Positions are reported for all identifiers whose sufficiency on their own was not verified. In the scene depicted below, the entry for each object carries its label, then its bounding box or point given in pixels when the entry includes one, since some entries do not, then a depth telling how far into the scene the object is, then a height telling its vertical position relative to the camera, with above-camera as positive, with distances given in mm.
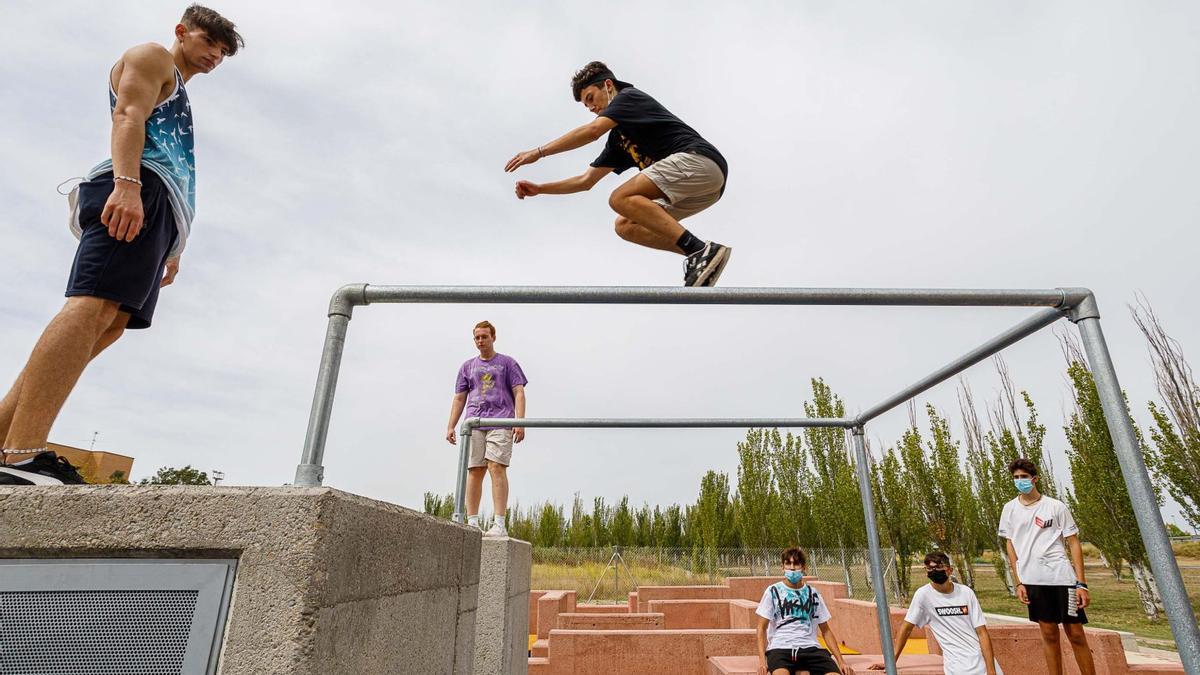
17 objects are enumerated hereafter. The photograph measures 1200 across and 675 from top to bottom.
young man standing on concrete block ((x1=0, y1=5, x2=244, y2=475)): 1324 +825
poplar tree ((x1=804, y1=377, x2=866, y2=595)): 16188 +1945
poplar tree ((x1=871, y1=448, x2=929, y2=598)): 15719 +1000
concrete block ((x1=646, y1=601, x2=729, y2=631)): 8070 -697
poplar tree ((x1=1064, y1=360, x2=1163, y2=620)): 12516 +1396
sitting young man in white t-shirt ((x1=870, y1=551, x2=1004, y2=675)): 3754 -382
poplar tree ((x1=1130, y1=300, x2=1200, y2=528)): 11570 +2234
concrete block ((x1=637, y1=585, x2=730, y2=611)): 9566 -534
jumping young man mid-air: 2223 +1463
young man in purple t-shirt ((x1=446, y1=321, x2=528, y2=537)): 3885 +998
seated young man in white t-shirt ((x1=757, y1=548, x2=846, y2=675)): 3994 -451
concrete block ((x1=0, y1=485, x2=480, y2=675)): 927 +22
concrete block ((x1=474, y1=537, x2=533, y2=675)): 3150 -265
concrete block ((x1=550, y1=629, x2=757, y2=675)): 5285 -783
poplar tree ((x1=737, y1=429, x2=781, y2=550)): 18719 +2039
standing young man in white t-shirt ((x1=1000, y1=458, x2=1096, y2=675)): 3412 -47
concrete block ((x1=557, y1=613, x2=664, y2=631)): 6723 -675
